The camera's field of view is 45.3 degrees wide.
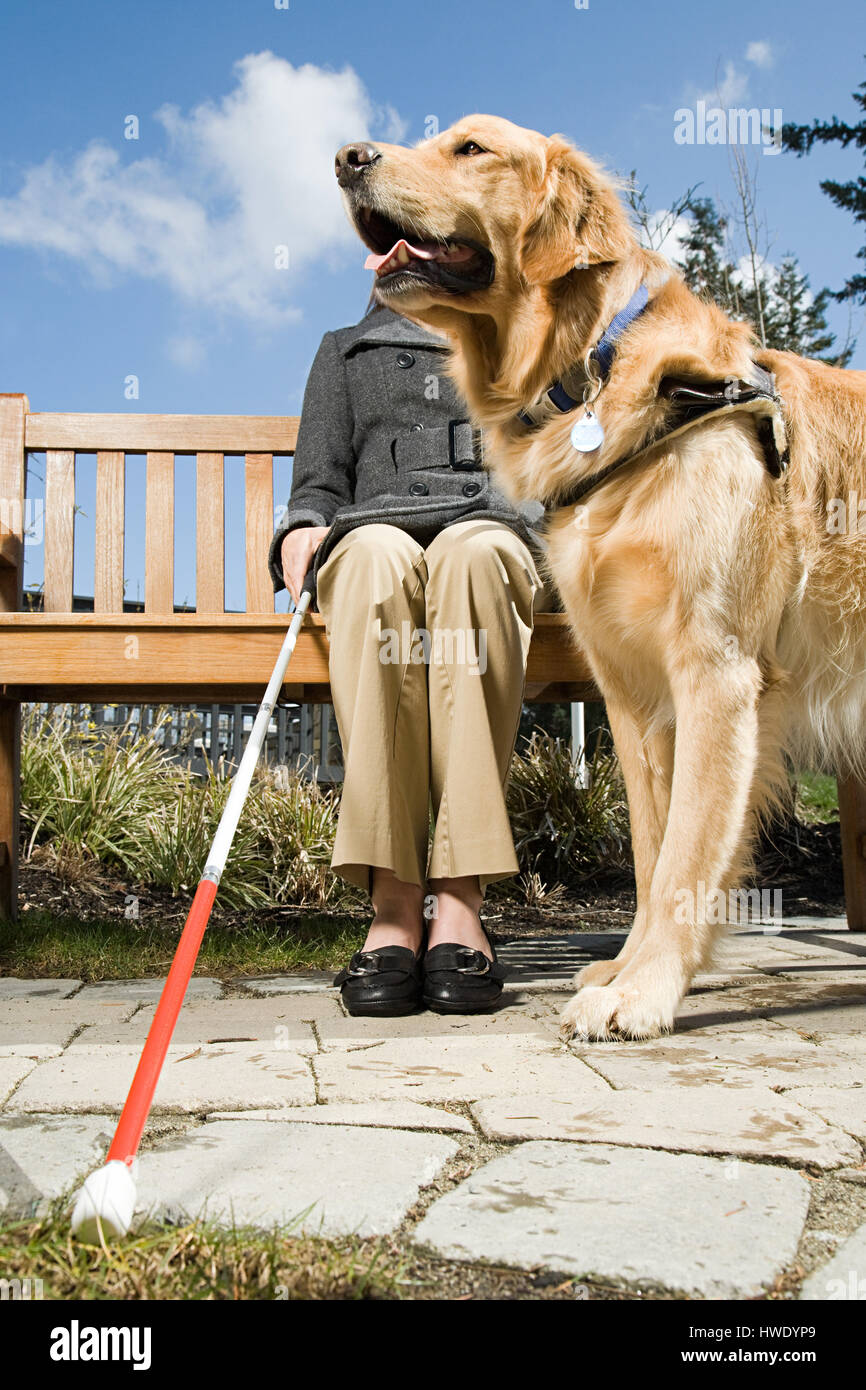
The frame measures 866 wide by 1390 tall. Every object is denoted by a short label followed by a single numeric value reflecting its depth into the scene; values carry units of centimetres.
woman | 210
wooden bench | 256
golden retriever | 192
